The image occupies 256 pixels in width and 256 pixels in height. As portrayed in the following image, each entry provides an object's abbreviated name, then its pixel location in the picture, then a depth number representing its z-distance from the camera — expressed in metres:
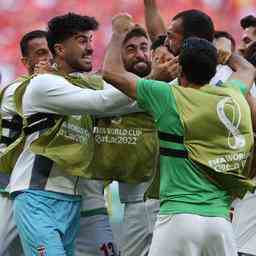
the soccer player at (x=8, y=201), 14.69
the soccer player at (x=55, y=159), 13.10
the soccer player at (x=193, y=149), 11.71
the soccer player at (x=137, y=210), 15.09
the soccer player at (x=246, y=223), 14.67
